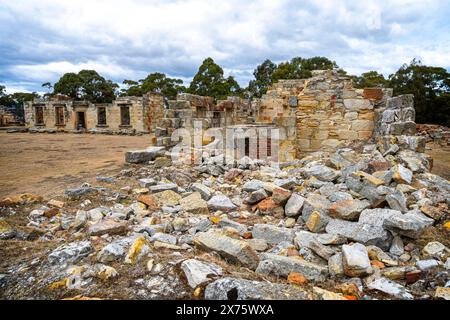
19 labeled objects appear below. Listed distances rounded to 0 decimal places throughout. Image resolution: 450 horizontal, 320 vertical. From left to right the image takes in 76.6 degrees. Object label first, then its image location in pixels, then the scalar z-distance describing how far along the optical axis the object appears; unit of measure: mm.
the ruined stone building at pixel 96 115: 21750
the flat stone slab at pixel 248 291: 1810
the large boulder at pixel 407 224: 2430
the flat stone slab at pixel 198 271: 1969
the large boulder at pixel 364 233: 2520
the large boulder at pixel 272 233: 2841
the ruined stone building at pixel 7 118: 27500
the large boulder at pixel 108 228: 2896
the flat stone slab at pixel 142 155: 7188
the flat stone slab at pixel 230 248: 2326
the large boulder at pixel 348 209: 2969
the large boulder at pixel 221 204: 3834
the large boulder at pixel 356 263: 2141
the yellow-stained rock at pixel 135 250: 2307
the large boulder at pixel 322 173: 4348
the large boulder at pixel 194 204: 3777
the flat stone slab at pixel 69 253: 2303
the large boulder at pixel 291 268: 2172
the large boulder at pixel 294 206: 3358
